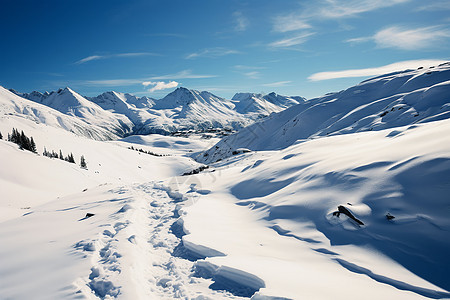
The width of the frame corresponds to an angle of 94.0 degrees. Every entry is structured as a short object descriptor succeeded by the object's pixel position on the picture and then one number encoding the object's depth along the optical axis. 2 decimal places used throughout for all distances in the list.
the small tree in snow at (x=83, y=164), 55.61
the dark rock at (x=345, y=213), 7.58
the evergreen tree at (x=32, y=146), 54.30
